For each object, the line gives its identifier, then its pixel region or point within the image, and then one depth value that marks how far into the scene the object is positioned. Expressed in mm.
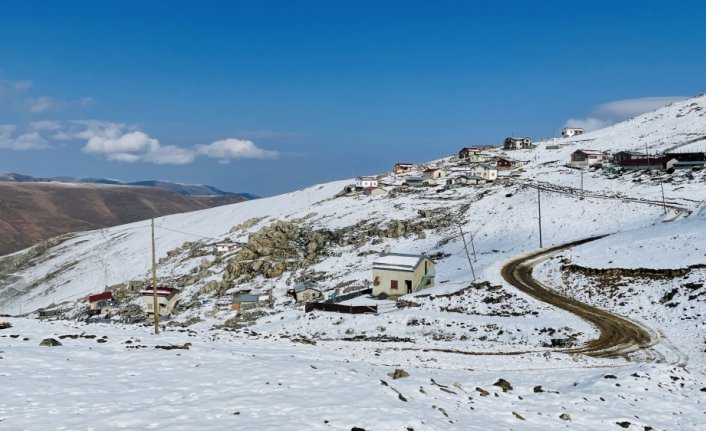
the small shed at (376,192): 141288
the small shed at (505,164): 149500
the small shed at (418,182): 144662
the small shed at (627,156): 127562
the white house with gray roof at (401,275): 60062
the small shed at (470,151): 195000
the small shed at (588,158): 143075
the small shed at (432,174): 155012
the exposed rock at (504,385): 19562
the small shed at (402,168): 193000
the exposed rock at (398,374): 19438
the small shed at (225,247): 109500
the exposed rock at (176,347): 21948
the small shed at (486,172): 139000
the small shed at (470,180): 134500
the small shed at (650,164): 114500
